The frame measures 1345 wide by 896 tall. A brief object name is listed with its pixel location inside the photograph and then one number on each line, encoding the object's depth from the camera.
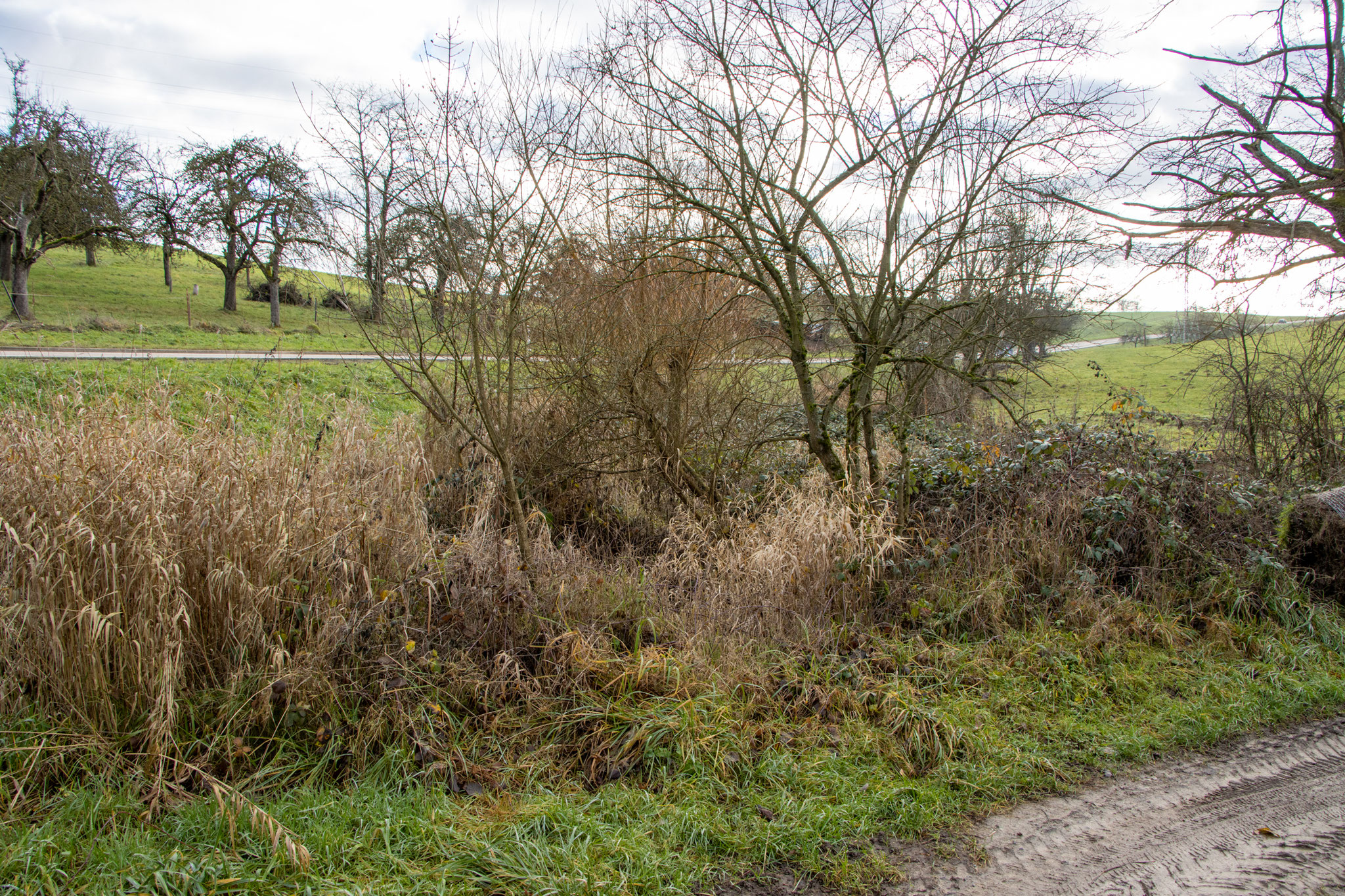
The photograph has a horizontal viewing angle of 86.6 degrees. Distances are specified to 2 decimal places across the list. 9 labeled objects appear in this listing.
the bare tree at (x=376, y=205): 5.49
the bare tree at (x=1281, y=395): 7.68
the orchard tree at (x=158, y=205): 26.48
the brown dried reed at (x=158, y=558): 3.53
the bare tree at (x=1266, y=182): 5.45
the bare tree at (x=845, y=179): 5.57
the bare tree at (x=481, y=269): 5.23
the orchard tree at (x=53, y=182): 22.00
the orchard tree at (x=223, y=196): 26.95
